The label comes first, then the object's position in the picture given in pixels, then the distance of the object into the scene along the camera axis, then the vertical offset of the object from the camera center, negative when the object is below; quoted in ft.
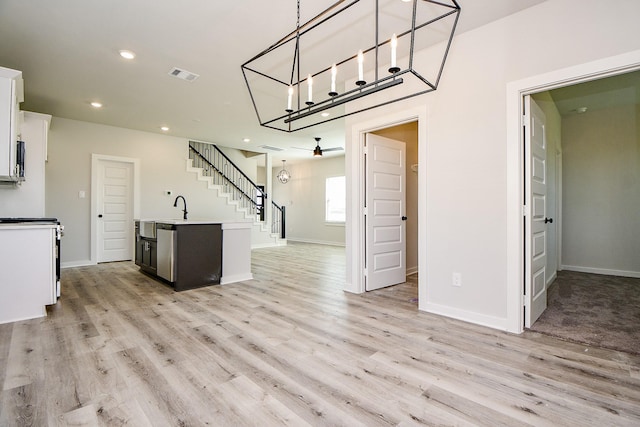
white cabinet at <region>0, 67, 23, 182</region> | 9.86 +3.03
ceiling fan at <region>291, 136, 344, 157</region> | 23.78 +5.87
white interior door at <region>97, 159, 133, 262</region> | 20.43 +0.30
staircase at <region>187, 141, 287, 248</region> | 26.66 +2.71
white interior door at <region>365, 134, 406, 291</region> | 13.04 +0.15
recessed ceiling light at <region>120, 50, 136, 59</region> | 10.95 +5.72
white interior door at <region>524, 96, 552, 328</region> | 8.94 +0.08
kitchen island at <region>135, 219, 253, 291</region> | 13.44 -1.71
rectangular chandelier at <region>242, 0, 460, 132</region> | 8.59 +5.78
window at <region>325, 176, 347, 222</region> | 32.32 +1.73
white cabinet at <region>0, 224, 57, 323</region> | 9.68 -1.82
